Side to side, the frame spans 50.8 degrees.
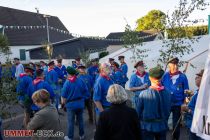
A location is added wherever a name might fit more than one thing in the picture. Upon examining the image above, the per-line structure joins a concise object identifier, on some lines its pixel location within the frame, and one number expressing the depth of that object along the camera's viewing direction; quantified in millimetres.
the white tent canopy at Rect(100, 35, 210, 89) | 7728
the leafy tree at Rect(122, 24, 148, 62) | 6616
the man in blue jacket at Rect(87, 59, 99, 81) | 8240
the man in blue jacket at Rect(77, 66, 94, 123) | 6927
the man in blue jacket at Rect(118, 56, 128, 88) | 8763
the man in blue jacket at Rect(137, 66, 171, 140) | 3446
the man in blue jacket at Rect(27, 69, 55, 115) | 5418
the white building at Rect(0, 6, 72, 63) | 30036
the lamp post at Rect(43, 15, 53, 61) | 19817
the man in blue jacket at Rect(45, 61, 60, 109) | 7703
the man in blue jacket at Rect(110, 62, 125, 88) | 7771
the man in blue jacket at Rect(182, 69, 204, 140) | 3551
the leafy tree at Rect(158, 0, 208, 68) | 5117
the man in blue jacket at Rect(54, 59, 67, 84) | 8315
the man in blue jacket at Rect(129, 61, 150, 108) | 5137
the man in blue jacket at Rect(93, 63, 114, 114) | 4403
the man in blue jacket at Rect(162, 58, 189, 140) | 4679
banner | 1619
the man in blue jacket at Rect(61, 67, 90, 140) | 5273
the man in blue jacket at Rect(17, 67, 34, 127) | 5445
